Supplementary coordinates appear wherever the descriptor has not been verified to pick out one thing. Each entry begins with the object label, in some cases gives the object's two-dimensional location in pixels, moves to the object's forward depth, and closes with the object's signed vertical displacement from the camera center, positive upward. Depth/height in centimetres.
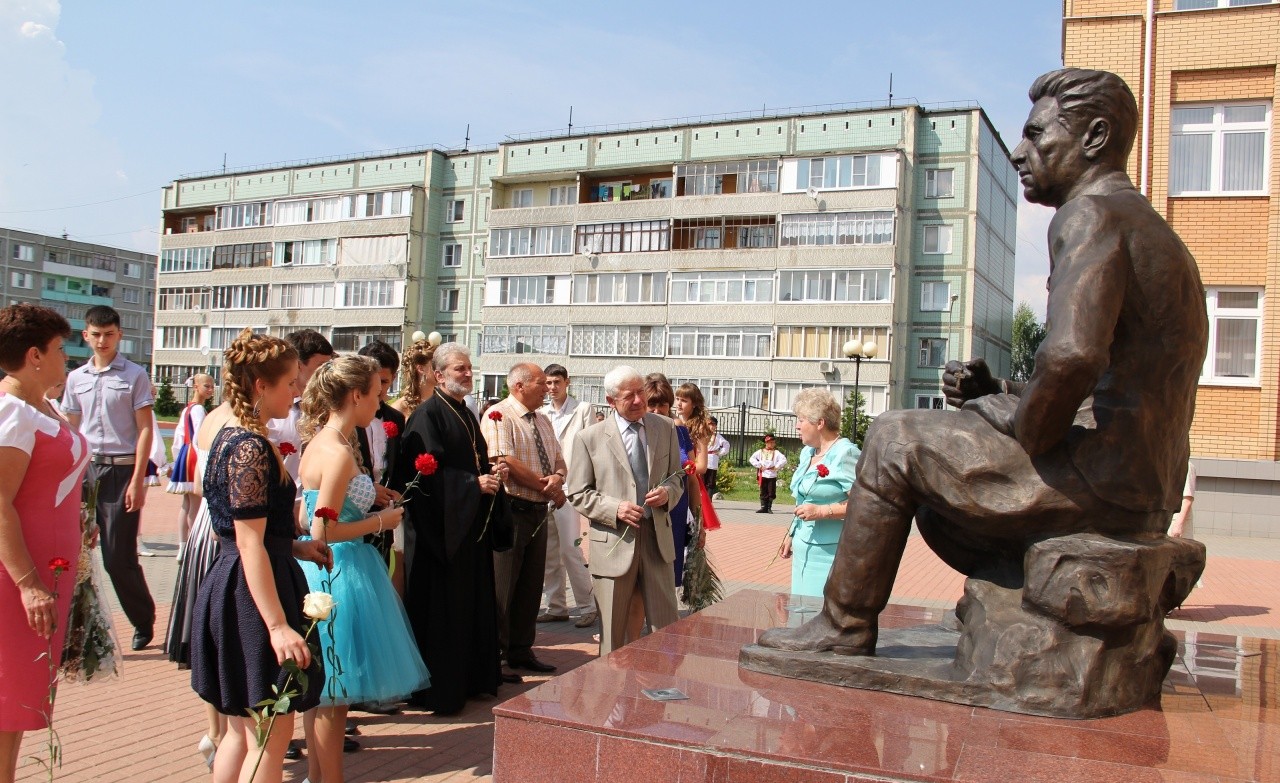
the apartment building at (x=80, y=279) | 9275 +1103
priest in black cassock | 576 -89
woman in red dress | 354 -48
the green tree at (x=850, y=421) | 3578 +37
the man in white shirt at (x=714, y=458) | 1556 -56
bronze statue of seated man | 324 +8
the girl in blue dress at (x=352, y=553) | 434 -70
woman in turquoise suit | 594 -37
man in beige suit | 575 -51
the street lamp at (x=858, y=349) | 2502 +211
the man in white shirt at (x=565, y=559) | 890 -132
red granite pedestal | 282 -94
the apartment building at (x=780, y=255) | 4453 +820
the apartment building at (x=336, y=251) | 5903 +954
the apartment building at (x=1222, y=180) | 1855 +527
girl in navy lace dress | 337 -70
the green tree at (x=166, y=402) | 6000 -54
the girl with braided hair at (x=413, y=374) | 739 +25
